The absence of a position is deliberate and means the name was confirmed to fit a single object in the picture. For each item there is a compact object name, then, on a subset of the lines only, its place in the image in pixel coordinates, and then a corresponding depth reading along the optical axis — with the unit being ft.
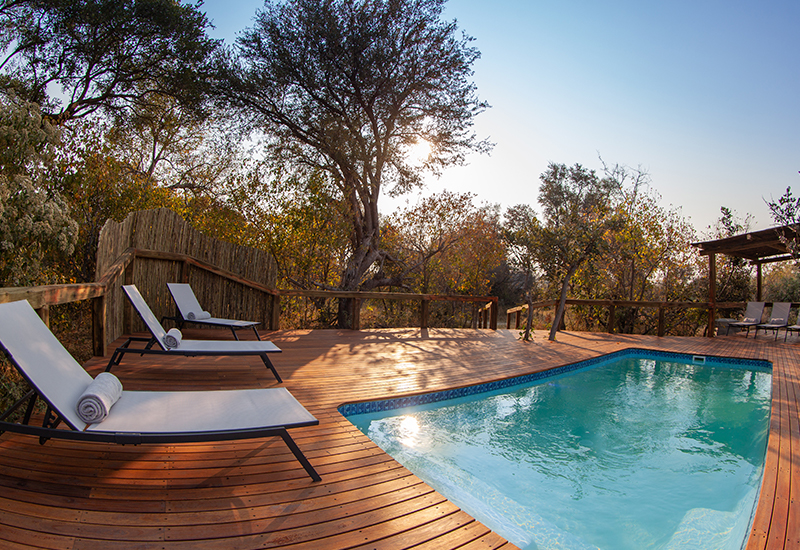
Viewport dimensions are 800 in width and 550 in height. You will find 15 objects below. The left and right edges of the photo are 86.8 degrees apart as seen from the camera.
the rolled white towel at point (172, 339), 12.62
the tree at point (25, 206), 13.53
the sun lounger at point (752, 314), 33.35
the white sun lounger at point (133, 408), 6.35
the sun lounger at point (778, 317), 31.55
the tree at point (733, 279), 40.88
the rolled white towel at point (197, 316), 18.21
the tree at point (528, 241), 27.55
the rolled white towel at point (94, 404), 6.73
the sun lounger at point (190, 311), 17.88
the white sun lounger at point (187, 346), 12.46
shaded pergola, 29.71
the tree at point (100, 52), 26.73
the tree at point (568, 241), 26.30
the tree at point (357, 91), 30.01
